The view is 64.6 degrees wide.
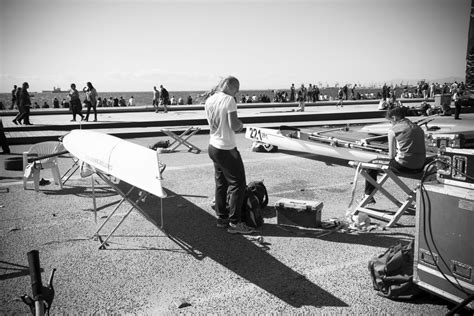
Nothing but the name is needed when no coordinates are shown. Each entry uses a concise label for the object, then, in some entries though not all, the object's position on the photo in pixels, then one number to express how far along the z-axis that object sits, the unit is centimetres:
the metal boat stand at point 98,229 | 510
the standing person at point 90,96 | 1847
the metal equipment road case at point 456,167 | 334
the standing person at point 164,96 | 2640
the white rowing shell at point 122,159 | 477
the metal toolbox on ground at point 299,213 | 562
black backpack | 565
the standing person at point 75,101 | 1817
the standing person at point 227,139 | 512
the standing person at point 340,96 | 3573
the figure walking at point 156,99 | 2753
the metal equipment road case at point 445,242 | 325
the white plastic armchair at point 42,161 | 769
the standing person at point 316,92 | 4281
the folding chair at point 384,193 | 561
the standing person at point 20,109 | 1684
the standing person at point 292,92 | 3873
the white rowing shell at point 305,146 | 914
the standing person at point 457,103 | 2173
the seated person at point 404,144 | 573
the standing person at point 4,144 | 1230
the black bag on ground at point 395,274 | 376
